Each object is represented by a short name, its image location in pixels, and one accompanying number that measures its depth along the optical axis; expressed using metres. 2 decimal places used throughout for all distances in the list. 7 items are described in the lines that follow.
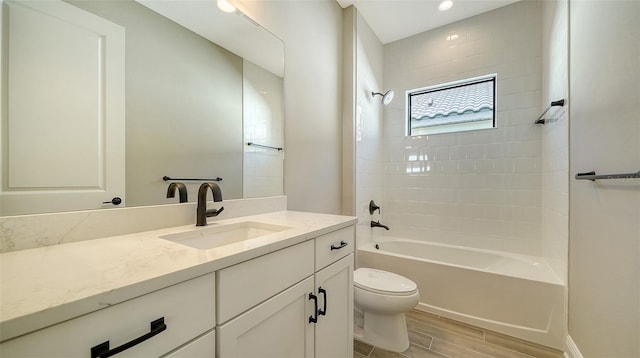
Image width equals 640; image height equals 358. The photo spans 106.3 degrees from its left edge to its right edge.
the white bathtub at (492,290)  1.62
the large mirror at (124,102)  0.73
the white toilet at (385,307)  1.51
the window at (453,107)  2.46
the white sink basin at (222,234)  0.96
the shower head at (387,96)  2.53
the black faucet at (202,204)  1.06
